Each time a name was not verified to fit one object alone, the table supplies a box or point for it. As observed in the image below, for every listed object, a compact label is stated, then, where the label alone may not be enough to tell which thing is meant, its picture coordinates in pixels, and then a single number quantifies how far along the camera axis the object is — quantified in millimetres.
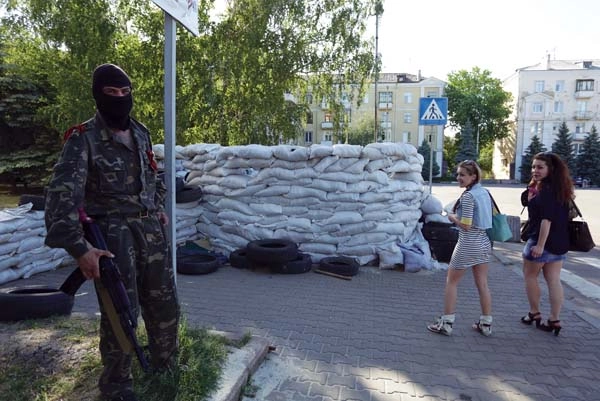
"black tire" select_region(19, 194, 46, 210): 6191
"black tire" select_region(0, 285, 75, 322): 3697
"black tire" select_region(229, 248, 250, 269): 6598
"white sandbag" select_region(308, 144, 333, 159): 6777
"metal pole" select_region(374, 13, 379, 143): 18583
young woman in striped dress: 4027
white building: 57156
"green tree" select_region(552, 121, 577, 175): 47219
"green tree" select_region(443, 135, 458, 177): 66062
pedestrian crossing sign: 8828
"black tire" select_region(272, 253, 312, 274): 6254
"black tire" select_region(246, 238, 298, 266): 6172
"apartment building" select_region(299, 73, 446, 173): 57812
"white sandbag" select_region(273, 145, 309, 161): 6809
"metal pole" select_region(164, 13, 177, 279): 2979
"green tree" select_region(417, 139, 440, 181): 47312
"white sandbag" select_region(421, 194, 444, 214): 7668
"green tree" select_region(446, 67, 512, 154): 61969
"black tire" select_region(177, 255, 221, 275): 6141
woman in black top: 4070
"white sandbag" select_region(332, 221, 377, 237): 6746
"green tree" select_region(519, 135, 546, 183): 48906
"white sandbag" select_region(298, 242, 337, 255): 6797
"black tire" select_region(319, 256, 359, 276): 6234
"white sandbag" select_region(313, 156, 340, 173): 6793
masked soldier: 2090
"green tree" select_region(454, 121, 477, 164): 51300
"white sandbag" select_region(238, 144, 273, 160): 6914
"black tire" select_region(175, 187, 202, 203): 7098
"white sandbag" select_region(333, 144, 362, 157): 6750
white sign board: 2771
